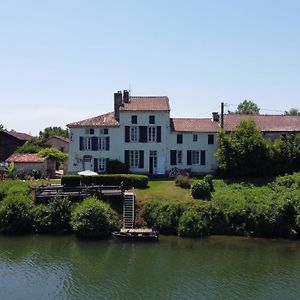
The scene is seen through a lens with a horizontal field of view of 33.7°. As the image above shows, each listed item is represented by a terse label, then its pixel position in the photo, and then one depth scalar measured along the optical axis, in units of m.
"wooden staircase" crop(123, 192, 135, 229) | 39.00
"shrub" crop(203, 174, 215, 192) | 43.99
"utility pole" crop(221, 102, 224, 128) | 54.84
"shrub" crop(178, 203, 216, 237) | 38.06
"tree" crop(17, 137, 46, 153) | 64.78
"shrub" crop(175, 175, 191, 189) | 45.25
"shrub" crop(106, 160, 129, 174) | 51.19
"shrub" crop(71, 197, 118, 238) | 37.12
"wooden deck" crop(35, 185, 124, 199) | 40.78
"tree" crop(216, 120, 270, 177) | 48.75
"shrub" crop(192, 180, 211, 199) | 41.88
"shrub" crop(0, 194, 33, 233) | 38.31
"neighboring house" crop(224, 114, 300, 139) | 54.12
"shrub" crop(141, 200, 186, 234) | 38.72
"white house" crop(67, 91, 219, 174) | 52.34
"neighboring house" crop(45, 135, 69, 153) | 72.81
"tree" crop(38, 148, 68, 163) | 53.03
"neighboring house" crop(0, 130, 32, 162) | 68.12
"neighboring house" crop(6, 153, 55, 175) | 51.78
